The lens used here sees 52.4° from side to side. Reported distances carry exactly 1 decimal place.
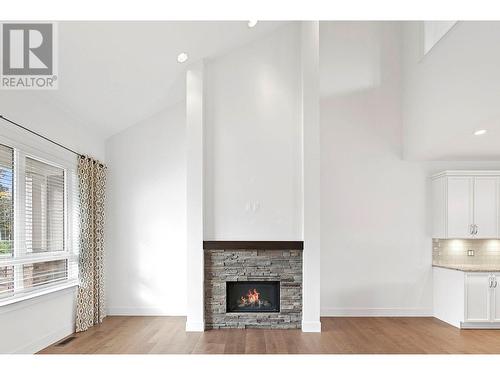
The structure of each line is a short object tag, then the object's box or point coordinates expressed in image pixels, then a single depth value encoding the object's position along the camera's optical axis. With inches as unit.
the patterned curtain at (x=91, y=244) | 257.3
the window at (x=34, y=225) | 188.5
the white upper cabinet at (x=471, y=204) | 286.0
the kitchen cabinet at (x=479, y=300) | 261.6
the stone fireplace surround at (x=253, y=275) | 257.9
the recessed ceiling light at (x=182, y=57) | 243.9
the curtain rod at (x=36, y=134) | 179.2
